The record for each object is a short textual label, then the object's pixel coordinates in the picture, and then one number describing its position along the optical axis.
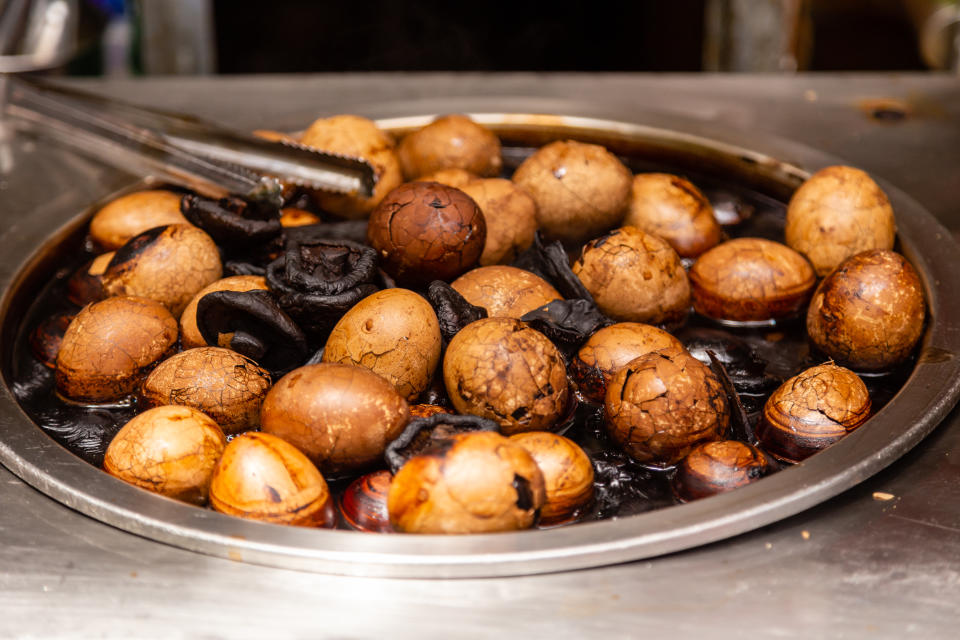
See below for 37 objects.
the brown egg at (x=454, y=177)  1.13
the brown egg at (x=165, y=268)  1.08
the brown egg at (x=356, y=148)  1.14
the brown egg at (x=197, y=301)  1.06
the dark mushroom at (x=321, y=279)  1.04
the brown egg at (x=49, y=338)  1.07
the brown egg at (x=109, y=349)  1.03
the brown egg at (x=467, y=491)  0.94
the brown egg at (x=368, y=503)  0.97
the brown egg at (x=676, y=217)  1.13
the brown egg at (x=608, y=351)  1.03
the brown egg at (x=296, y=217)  1.13
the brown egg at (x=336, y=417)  0.98
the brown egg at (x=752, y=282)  1.09
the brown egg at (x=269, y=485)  0.96
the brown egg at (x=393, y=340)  1.02
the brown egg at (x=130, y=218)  1.13
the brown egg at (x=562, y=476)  0.97
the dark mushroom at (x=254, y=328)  1.03
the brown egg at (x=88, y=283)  1.10
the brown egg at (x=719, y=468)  0.97
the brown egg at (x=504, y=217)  1.10
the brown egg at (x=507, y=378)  1.00
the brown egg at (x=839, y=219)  1.10
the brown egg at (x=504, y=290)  1.06
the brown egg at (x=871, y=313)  1.04
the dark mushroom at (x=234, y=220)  1.09
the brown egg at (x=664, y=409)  1.00
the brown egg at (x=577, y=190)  1.12
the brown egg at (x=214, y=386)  1.01
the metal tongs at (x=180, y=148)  1.13
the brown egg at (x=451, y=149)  1.16
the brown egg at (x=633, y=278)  1.08
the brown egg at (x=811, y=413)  1.00
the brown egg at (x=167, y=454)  0.98
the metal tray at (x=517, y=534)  0.93
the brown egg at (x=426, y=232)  1.06
